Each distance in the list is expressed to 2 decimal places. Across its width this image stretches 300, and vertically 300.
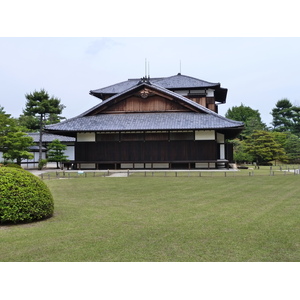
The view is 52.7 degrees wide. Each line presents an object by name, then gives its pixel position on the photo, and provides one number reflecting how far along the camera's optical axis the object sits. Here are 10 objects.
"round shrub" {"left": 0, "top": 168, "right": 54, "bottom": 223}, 7.37
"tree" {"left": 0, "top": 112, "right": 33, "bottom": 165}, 29.61
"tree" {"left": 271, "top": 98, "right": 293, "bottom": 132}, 61.78
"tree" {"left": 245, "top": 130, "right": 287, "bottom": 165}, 40.91
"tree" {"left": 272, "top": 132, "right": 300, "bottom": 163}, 47.16
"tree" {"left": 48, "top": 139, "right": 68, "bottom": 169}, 31.83
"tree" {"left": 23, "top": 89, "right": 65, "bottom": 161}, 36.53
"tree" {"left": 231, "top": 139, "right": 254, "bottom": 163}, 43.10
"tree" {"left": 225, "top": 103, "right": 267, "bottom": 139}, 71.75
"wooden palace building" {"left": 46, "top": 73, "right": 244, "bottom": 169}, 28.84
